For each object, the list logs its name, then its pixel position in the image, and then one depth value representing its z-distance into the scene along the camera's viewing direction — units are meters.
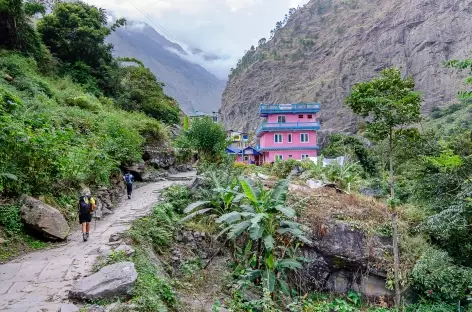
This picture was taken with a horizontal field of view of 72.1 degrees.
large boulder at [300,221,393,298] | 9.23
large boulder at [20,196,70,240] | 7.00
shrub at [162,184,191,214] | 9.82
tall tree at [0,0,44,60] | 17.23
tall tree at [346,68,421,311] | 8.26
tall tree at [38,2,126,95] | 21.48
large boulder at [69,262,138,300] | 4.55
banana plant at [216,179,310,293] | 6.59
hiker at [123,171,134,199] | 11.39
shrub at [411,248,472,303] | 8.38
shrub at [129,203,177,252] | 6.89
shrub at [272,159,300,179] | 17.06
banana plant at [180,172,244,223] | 8.16
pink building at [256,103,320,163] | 33.12
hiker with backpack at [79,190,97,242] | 7.12
